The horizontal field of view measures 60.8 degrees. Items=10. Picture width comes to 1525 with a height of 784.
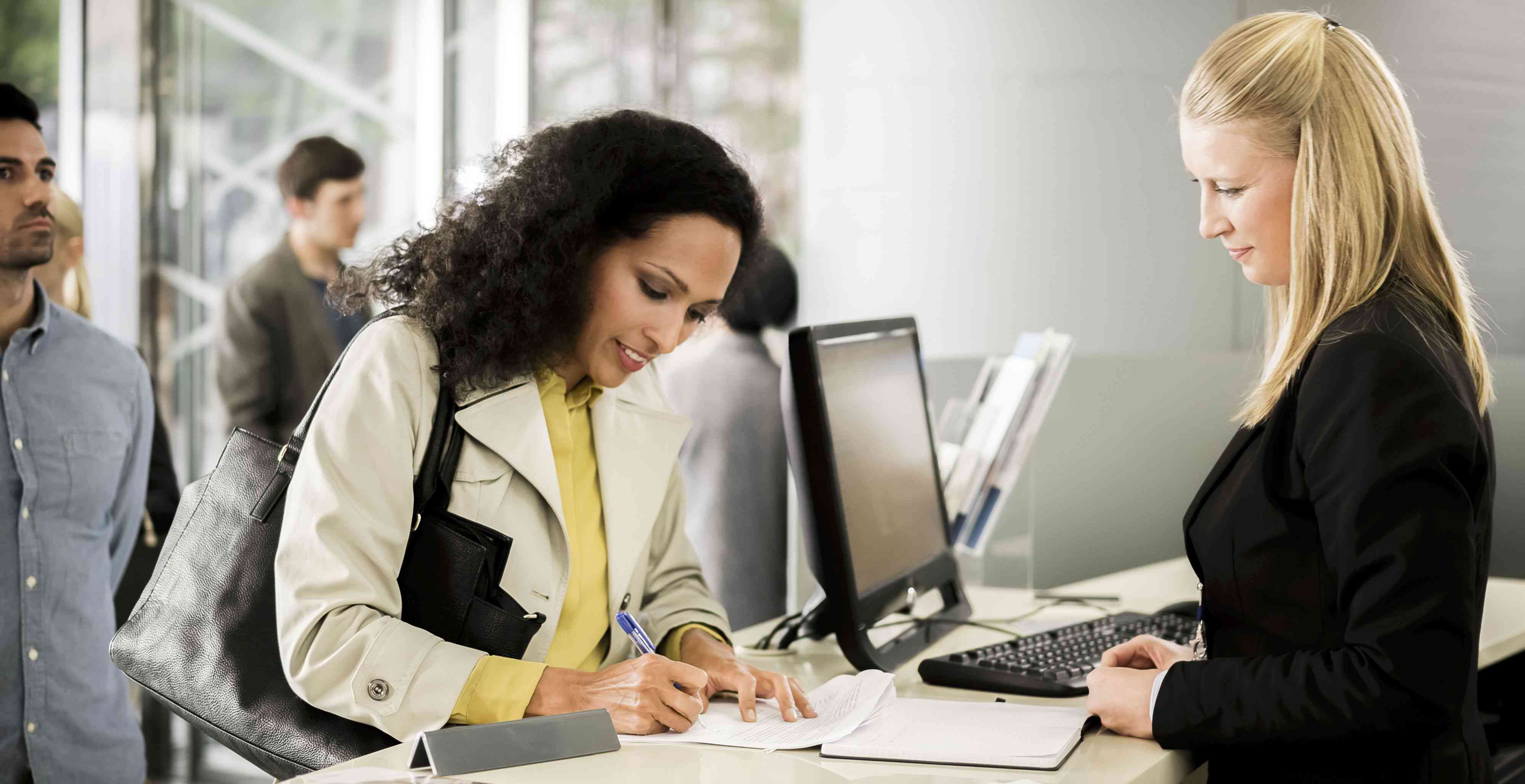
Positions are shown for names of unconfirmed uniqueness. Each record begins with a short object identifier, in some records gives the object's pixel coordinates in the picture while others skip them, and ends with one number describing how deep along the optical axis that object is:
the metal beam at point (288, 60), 3.96
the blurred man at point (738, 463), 3.06
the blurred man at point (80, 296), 2.58
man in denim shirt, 1.96
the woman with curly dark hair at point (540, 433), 1.33
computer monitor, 1.64
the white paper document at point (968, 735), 1.27
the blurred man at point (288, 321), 3.63
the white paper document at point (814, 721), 1.33
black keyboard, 1.61
